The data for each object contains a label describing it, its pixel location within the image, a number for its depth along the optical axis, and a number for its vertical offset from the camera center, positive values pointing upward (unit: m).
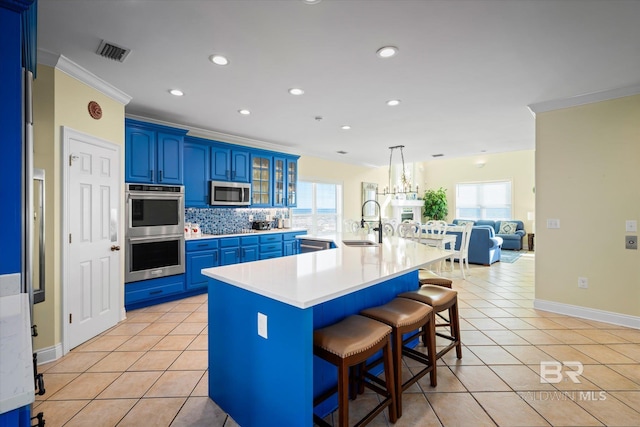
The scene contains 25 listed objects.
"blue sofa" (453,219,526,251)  8.78 -0.75
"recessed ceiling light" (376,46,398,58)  2.28 +1.23
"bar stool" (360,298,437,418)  1.79 -0.71
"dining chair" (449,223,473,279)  5.55 -0.59
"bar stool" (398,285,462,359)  2.24 -0.68
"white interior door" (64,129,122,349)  2.67 -0.25
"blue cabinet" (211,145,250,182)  4.71 +0.77
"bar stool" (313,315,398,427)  1.43 -0.69
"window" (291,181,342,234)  6.58 +0.09
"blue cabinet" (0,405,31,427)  0.69 -0.48
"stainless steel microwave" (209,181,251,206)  4.64 +0.29
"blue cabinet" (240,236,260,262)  4.73 -0.59
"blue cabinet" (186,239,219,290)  4.13 -0.67
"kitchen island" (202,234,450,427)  1.40 -0.63
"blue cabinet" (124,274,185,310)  3.56 -0.98
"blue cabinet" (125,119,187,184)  3.59 +0.74
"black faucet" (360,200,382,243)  3.43 -0.28
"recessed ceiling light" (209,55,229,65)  2.43 +1.25
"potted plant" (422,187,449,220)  10.48 +0.22
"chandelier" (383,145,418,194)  5.60 +0.52
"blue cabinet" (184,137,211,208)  4.37 +0.57
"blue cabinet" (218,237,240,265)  4.47 -0.59
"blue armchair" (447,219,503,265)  6.39 -0.75
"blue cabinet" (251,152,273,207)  5.26 +0.57
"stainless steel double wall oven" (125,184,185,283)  3.53 -0.24
